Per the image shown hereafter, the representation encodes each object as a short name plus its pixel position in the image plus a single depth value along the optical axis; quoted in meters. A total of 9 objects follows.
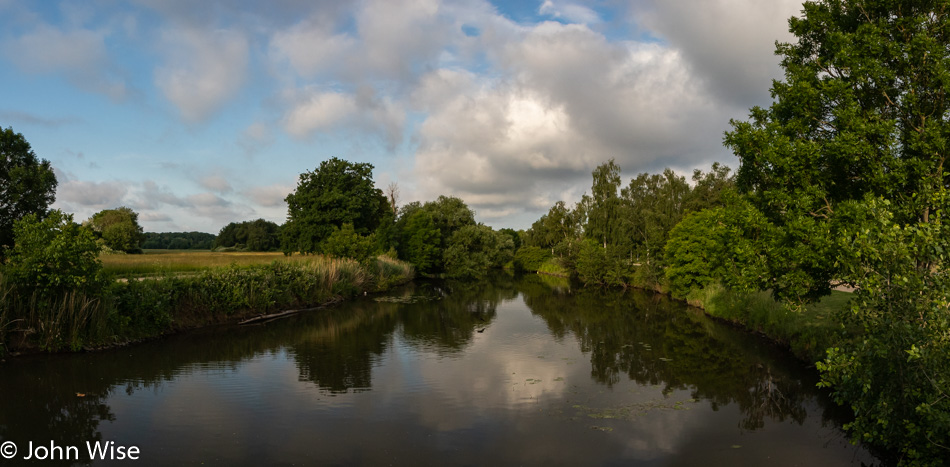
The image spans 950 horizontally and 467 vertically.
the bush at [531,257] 75.88
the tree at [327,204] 45.09
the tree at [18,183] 25.62
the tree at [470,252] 57.06
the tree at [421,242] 54.31
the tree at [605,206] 49.47
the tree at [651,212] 41.88
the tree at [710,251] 13.29
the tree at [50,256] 13.98
